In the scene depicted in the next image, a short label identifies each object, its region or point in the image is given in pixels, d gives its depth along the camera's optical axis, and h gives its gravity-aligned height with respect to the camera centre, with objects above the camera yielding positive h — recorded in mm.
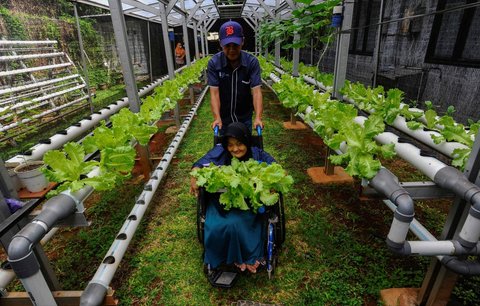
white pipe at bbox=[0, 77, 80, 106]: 4036 -749
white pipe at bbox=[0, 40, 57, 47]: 3830 +95
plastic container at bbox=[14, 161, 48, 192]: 2051 -916
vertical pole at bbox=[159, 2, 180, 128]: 5470 -55
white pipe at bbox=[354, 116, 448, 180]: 1739 -766
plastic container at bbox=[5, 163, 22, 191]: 2056 -920
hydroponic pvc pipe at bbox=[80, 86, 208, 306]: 1799 -1491
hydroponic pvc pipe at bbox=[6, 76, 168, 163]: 2396 -848
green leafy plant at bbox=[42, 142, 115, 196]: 1894 -835
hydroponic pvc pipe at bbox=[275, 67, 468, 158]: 1961 -756
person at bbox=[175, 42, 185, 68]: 13320 -471
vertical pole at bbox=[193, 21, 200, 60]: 12531 +668
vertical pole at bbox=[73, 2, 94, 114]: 4483 +378
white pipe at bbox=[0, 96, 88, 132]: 3642 -1119
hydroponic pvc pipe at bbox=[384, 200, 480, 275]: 1575 -1163
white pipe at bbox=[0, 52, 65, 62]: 3848 -115
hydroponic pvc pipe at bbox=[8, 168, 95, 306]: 1422 -964
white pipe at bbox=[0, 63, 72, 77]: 3988 -327
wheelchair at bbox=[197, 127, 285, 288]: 2242 -1574
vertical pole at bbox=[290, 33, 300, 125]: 6156 -514
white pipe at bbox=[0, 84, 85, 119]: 5261 -875
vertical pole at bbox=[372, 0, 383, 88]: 3752 -177
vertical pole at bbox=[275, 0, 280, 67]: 9344 -374
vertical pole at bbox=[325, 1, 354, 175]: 3303 -205
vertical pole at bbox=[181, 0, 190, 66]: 8071 +230
